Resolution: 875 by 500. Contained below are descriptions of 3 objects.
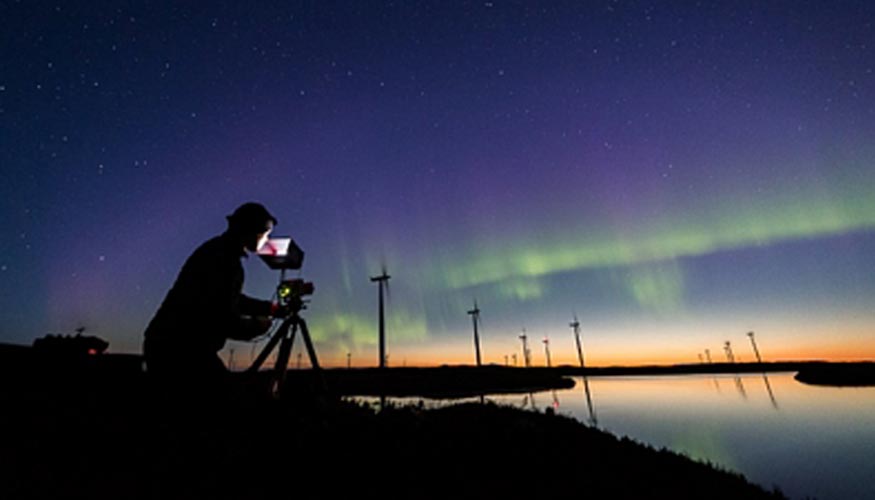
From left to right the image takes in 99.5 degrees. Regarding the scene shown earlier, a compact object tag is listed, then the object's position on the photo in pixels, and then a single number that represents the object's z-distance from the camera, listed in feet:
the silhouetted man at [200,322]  9.32
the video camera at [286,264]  14.88
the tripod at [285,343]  14.76
